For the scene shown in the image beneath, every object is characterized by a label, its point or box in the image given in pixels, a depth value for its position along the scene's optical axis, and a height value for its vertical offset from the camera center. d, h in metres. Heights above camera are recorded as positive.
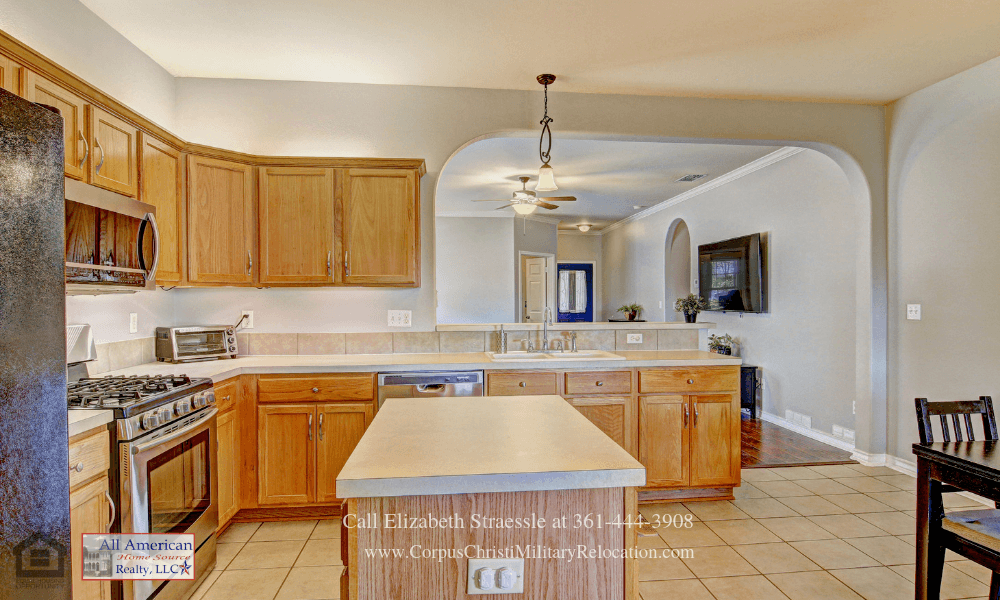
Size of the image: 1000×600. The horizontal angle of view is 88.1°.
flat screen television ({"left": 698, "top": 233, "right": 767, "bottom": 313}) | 5.24 +0.26
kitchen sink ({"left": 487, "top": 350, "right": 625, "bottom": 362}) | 3.29 -0.36
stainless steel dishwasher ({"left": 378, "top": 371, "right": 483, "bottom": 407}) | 2.93 -0.48
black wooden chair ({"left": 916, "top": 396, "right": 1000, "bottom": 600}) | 1.65 -0.76
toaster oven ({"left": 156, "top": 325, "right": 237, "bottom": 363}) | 2.94 -0.23
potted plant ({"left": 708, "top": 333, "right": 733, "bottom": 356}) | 5.54 -0.50
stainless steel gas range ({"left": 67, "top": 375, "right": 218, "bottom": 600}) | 1.82 -0.60
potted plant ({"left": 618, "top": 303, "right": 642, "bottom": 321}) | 4.78 -0.11
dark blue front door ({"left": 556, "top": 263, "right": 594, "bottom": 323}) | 10.64 +0.17
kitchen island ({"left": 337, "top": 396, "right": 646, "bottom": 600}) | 1.14 -0.50
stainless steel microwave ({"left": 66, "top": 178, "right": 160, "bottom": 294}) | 1.91 +0.26
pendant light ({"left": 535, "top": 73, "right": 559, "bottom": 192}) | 3.44 +0.86
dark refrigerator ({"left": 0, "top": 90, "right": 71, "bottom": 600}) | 0.75 -0.09
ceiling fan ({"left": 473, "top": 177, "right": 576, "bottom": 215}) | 5.78 +1.10
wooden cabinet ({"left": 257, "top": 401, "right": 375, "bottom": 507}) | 2.85 -0.83
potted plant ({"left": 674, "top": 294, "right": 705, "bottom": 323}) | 3.91 -0.07
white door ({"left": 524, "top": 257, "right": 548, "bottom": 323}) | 8.94 +0.22
